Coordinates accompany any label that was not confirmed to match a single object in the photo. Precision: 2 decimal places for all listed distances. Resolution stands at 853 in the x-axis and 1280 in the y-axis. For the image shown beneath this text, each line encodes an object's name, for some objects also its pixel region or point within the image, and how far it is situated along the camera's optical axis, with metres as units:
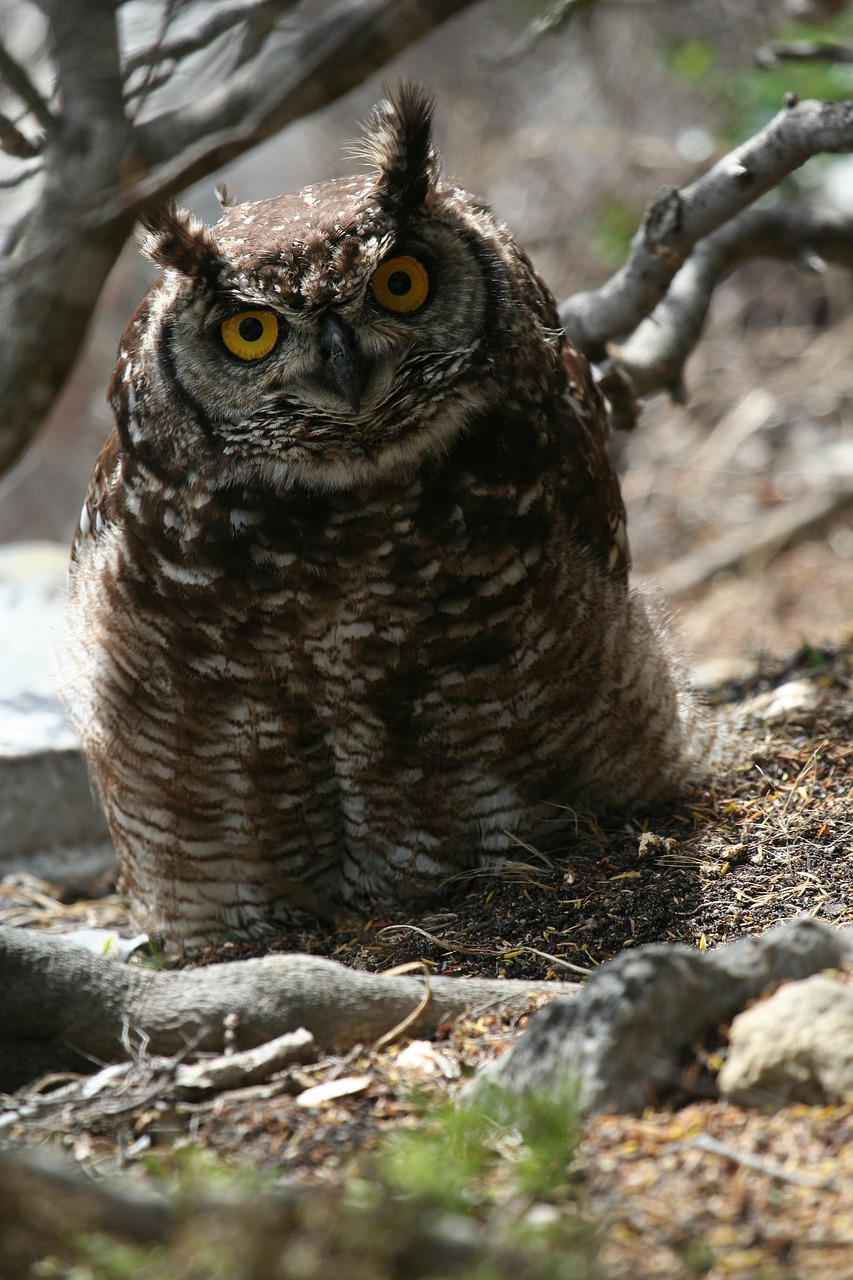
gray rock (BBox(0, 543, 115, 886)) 9.24
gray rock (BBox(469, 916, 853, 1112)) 3.47
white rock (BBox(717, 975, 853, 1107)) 3.32
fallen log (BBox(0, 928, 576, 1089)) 4.43
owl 5.46
